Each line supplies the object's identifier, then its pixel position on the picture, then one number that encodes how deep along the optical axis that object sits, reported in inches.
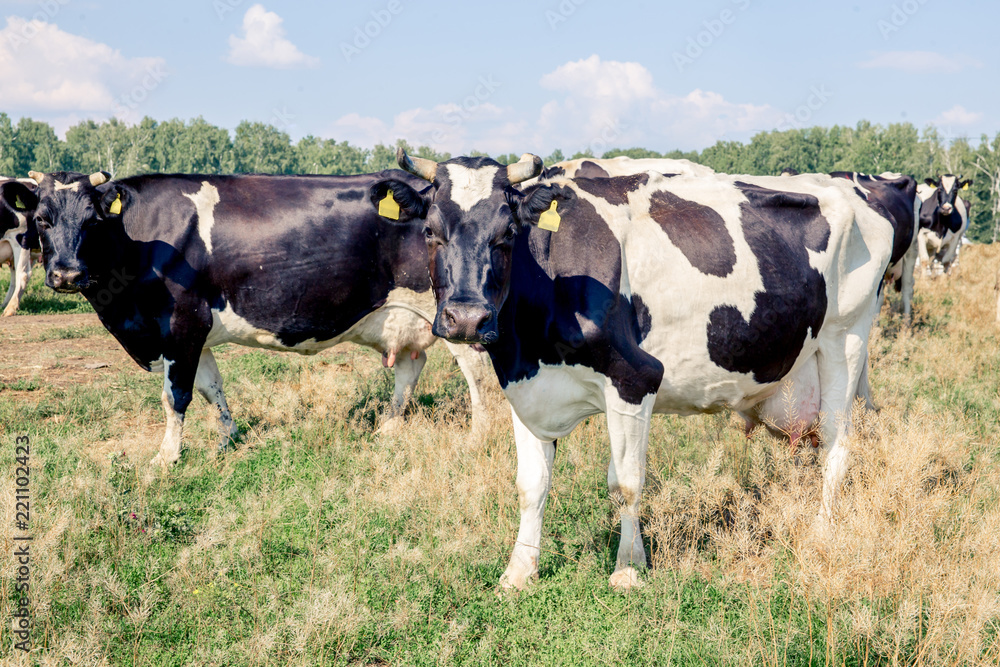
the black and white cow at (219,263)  242.7
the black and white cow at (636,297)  150.6
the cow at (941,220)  669.3
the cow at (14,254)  518.6
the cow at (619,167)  306.5
